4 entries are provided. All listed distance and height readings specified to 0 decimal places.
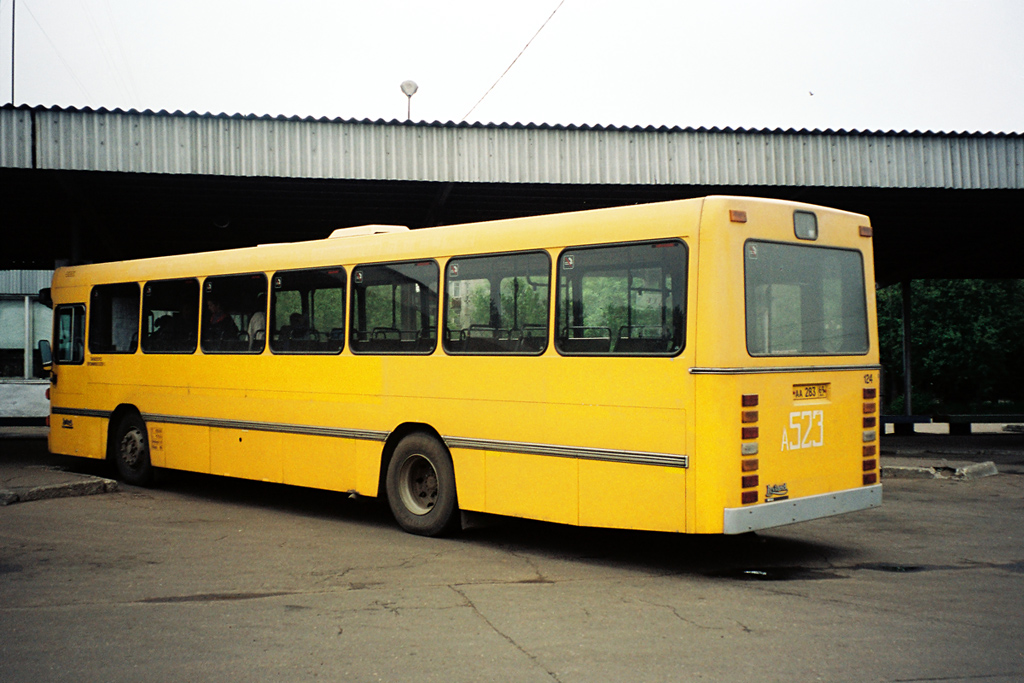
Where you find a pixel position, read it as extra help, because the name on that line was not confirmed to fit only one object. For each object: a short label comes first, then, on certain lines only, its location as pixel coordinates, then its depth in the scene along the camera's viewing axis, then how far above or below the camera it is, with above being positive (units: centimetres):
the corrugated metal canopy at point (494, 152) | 1413 +313
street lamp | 1709 +476
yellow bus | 707 -7
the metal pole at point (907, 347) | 2559 +23
